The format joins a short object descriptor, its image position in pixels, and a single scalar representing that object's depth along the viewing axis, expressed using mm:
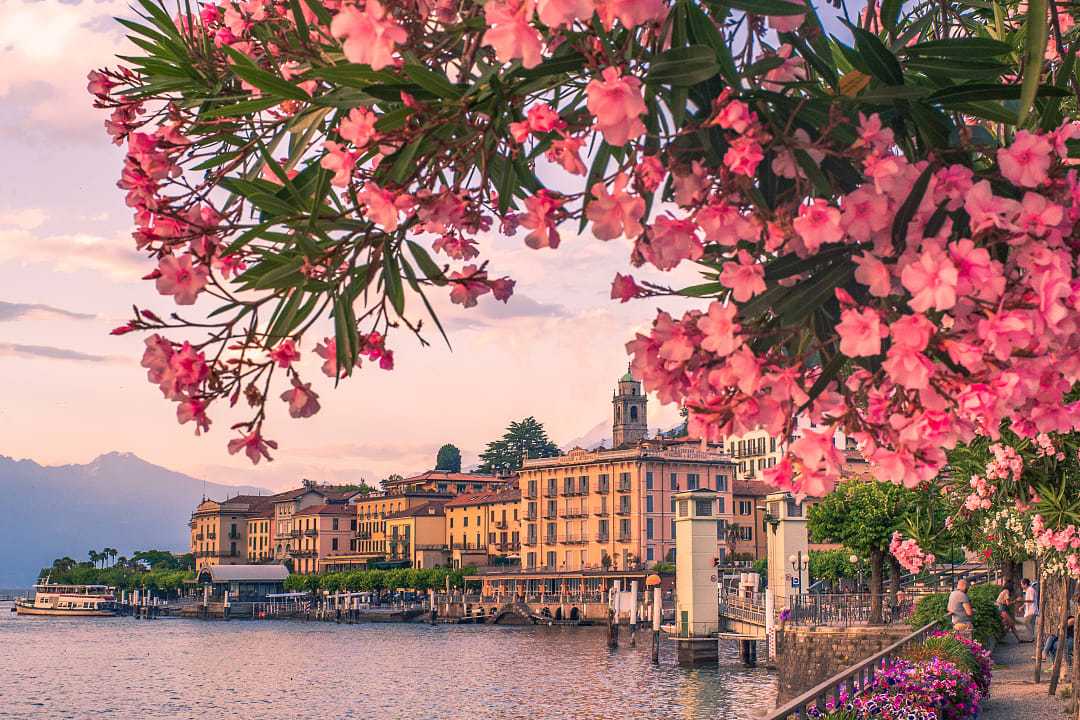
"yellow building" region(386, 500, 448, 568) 129750
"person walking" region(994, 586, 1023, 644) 38344
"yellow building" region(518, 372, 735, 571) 106750
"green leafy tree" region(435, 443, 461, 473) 167000
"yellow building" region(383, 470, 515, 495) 144750
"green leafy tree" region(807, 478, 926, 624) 49594
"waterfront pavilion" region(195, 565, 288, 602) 141375
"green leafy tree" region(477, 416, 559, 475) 150250
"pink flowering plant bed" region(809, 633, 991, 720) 15578
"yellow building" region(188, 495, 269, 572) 167625
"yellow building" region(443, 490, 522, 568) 121938
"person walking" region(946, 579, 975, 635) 26297
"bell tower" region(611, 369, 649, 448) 133375
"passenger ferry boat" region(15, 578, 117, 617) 143500
